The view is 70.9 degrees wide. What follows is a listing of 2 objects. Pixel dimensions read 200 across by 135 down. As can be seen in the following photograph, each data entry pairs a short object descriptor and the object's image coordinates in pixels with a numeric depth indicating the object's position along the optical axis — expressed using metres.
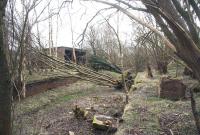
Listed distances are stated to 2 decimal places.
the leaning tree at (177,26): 2.71
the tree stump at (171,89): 4.26
